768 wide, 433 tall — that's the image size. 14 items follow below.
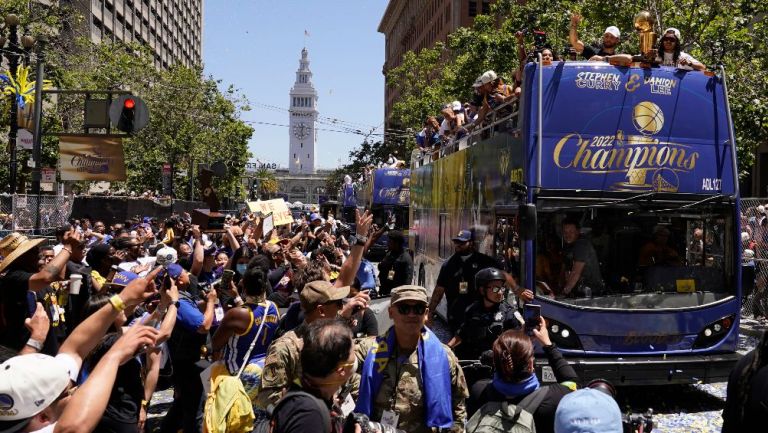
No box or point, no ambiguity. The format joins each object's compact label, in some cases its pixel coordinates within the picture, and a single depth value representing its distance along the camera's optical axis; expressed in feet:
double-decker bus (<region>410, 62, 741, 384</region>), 26.78
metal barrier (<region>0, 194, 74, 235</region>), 62.08
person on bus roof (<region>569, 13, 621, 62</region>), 32.17
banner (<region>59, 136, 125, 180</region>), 67.31
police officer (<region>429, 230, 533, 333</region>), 27.37
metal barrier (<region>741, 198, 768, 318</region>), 48.73
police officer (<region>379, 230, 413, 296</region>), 36.96
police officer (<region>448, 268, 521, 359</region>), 21.50
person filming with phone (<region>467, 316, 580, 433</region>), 12.71
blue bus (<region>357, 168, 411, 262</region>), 92.99
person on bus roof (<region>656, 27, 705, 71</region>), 29.14
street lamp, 62.42
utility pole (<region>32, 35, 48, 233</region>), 59.11
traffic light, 53.93
